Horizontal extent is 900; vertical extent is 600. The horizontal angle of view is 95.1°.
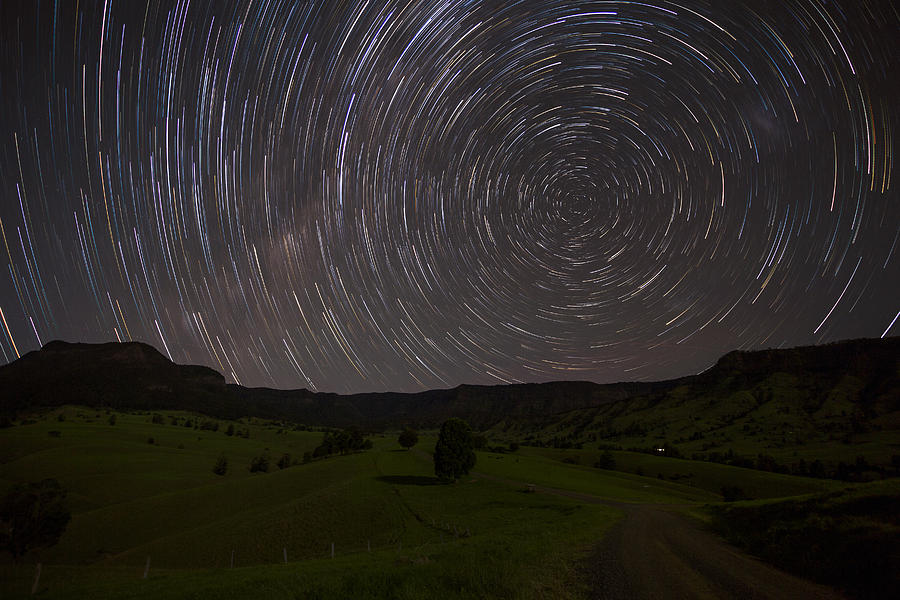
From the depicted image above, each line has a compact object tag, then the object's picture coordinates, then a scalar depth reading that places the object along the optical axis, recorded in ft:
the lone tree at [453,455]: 196.85
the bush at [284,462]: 326.44
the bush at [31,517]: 118.32
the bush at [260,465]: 312.58
